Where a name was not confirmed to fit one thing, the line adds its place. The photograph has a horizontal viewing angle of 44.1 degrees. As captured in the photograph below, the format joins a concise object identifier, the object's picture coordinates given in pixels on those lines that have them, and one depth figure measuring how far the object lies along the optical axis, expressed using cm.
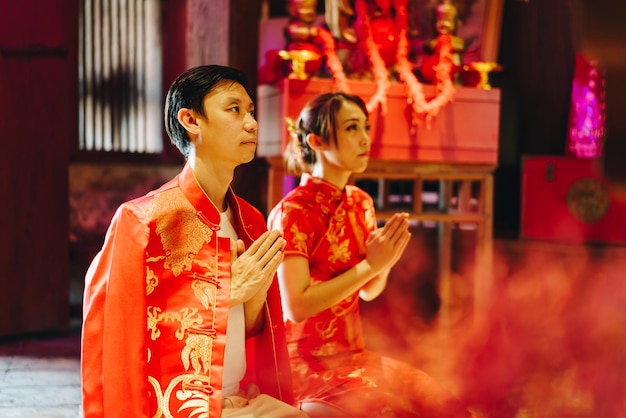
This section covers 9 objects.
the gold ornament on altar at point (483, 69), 417
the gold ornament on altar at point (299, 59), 383
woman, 226
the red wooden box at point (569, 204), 448
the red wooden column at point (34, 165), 462
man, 164
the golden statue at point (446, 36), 412
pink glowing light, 485
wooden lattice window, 570
